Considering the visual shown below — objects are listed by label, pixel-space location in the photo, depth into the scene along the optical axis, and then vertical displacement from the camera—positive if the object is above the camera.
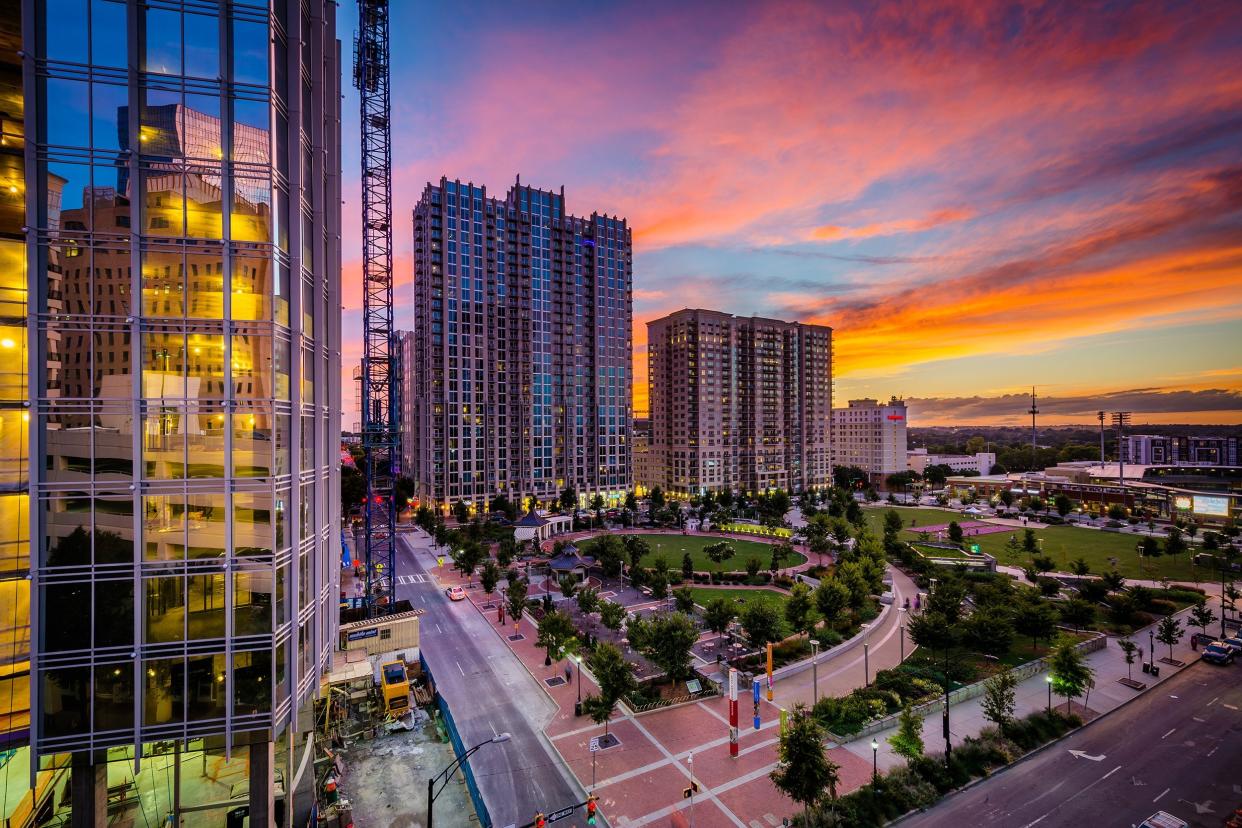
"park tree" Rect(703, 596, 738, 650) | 43.16 -16.62
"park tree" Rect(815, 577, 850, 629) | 45.44 -16.19
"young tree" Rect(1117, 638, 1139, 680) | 38.38 -17.59
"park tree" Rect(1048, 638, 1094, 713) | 32.12 -16.00
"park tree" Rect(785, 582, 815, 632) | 43.19 -16.22
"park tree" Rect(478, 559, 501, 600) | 54.53 -16.79
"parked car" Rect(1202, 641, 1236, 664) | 40.69 -19.04
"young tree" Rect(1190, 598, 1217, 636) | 44.38 -17.75
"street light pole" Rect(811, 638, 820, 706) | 33.09 -18.16
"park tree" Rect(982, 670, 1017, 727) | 30.16 -16.77
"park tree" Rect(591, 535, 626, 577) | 61.62 -16.67
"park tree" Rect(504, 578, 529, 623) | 47.09 -16.61
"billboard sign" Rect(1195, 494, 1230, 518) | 91.31 -16.74
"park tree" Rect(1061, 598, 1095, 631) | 44.97 -17.34
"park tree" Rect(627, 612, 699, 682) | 34.94 -15.33
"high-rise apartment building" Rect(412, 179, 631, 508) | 107.19 +15.43
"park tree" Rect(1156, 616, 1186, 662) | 40.78 -17.39
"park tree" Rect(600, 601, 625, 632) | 41.59 -15.92
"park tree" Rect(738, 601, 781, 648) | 39.12 -15.77
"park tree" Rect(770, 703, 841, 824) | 22.98 -15.66
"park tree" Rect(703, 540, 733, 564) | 68.00 -18.11
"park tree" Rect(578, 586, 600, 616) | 46.41 -16.48
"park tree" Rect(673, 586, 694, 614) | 46.12 -16.36
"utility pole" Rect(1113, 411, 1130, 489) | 118.59 -1.37
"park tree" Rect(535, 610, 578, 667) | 39.56 -16.58
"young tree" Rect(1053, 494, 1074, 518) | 101.39 -17.81
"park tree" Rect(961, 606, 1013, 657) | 40.06 -16.93
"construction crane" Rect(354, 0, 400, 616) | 49.97 +15.99
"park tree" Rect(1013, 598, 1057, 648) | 40.78 -16.30
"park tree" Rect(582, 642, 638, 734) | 29.80 -15.58
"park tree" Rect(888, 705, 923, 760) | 26.75 -16.82
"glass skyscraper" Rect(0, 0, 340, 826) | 16.38 +0.51
